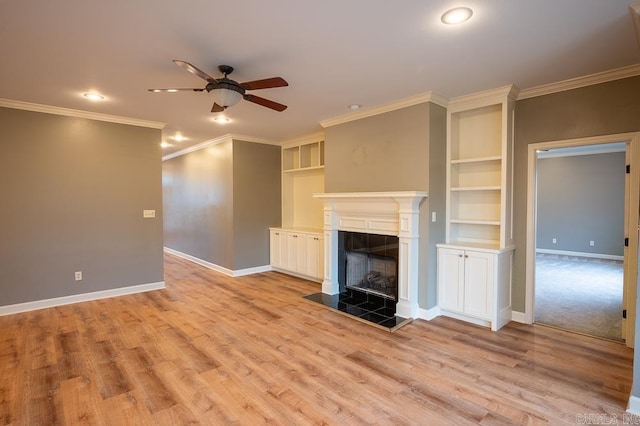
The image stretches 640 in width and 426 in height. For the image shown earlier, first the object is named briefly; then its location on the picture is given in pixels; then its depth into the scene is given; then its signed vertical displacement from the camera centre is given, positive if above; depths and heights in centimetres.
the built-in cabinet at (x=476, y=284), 344 -90
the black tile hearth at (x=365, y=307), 369 -133
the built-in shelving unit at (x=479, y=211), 350 -7
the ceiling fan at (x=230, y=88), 261 +101
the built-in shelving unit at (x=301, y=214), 553 -17
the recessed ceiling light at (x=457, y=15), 206 +127
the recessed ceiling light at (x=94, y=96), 367 +130
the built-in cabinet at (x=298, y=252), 542 -84
